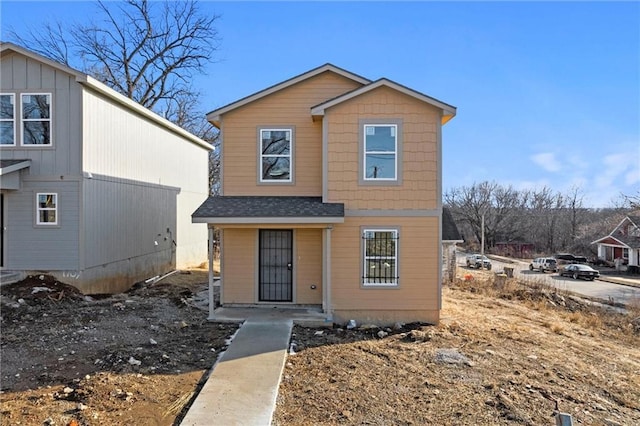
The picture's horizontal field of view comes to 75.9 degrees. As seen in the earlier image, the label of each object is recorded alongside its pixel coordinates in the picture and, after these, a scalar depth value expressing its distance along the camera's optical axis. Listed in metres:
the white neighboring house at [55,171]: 11.50
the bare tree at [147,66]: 28.58
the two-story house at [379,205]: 10.09
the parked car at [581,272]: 35.03
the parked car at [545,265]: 39.72
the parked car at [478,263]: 38.52
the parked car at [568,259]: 46.84
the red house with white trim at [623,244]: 42.31
